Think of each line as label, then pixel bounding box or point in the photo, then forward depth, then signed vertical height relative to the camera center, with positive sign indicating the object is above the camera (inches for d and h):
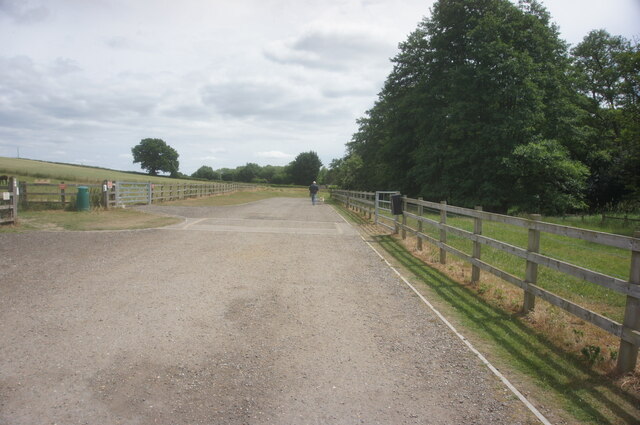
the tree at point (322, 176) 4333.2 +43.7
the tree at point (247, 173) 6092.5 +54.3
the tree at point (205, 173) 6009.8 +27.9
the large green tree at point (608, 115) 1002.7 +226.3
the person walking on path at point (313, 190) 1368.1 -36.6
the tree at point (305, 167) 5054.1 +144.4
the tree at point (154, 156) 4109.3 +172.1
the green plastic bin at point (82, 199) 774.5 -54.1
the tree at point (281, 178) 5334.6 +4.9
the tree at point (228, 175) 6176.2 +16.8
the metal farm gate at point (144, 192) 861.2 -51.2
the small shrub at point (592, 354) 160.7 -63.7
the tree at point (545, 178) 911.0 +27.7
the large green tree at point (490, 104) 963.3 +208.3
